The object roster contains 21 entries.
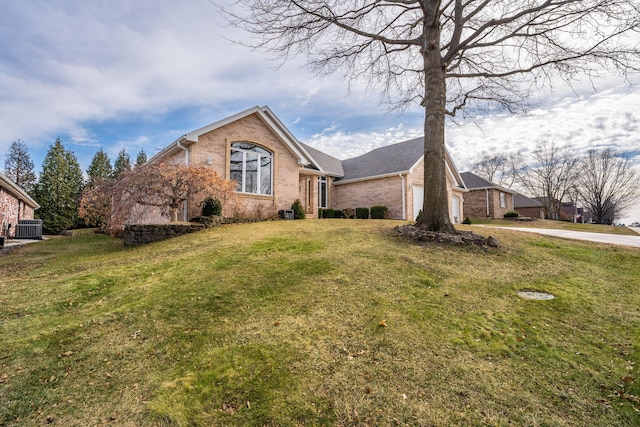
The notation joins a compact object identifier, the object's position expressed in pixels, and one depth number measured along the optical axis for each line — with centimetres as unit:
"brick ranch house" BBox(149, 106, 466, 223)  1317
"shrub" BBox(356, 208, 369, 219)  1945
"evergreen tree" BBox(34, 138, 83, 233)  2308
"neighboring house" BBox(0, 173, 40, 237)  1401
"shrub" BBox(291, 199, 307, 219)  1547
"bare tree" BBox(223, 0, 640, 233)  835
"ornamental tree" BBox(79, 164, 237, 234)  1006
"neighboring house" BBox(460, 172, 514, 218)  3006
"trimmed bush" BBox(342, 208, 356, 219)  2039
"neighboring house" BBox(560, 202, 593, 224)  5903
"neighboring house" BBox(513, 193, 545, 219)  4434
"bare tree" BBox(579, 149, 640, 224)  3753
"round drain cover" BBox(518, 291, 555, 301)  464
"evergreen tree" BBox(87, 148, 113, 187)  2816
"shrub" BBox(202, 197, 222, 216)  1171
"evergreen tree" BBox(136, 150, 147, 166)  3111
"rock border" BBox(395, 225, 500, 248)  766
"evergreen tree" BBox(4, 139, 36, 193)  2745
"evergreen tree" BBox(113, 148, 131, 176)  3001
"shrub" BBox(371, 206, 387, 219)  1906
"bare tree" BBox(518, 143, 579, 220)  3669
